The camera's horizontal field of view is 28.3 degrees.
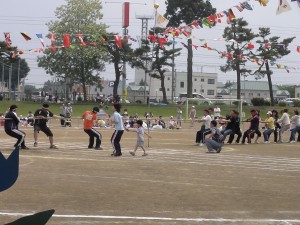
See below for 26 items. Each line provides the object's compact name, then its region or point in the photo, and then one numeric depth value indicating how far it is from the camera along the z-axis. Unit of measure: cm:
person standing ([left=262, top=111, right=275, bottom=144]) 2555
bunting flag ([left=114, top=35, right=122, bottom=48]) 3090
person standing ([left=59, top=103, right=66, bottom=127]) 3775
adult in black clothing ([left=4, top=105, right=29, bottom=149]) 1828
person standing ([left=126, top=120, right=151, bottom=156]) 1797
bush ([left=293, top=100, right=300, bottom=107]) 6046
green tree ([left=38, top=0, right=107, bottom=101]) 6078
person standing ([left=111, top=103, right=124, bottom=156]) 1770
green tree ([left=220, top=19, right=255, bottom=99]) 5550
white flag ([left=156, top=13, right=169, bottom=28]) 2748
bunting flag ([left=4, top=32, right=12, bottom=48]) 2977
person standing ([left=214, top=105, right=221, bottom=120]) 3628
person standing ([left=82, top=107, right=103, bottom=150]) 2014
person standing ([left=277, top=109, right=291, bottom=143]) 2619
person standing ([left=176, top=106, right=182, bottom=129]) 3772
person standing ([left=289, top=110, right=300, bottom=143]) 2627
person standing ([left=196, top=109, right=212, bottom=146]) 2288
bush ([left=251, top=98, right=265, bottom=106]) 5881
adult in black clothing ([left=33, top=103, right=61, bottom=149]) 2003
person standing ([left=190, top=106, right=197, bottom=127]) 3812
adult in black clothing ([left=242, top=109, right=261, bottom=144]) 2489
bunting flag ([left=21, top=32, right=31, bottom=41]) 2742
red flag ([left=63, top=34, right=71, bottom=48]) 2958
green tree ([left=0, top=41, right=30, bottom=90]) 10820
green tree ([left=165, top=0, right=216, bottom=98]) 5472
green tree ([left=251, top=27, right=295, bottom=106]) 5388
